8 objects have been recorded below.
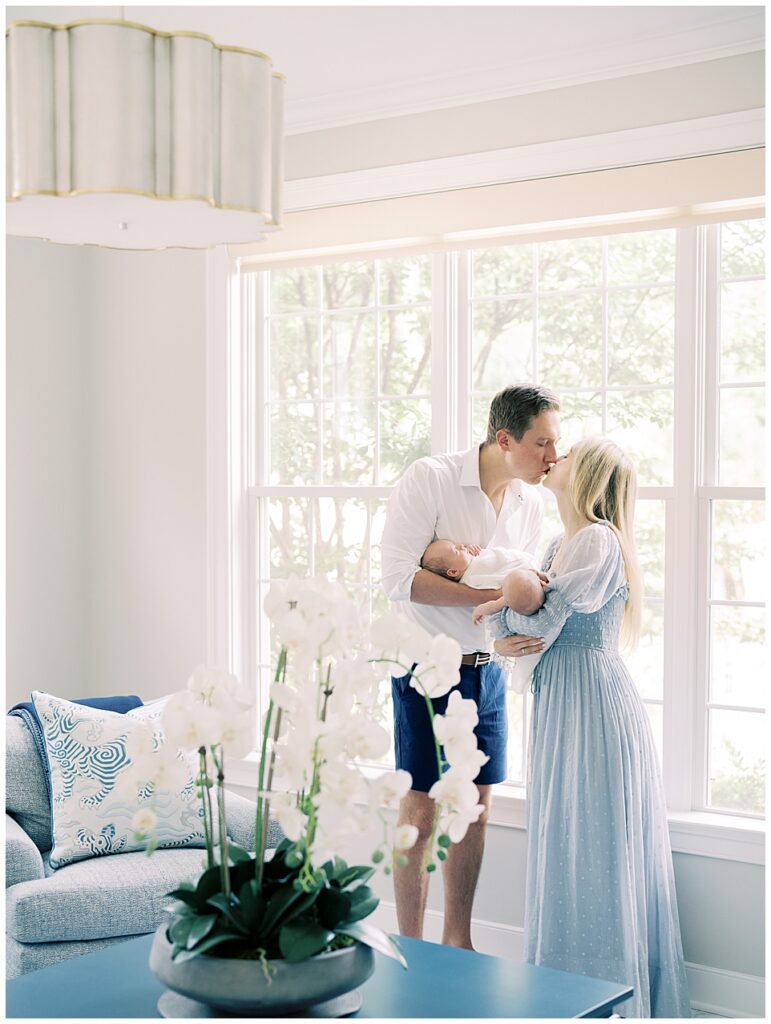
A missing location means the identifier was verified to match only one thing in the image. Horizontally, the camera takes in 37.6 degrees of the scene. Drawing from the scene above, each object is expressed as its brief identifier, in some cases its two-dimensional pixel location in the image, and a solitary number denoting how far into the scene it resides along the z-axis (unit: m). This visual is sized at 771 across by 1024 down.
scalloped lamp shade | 1.99
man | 3.49
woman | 3.24
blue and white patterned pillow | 3.29
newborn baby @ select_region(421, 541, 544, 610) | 3.27
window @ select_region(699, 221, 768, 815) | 3.65
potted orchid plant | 1.72
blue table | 2.00
